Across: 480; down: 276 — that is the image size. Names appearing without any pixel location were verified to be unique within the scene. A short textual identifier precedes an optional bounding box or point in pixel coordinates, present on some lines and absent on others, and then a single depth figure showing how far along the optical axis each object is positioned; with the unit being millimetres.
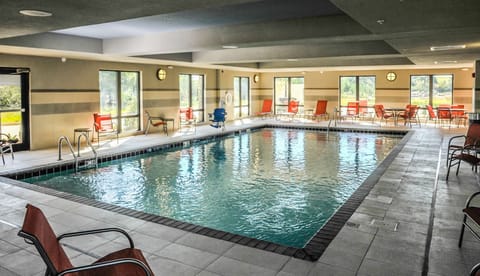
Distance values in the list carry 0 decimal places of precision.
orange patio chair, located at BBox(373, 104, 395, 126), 13641
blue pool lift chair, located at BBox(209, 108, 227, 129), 12281
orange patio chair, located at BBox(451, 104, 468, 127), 13066
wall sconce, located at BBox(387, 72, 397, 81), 15414
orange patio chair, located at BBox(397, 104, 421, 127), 13242
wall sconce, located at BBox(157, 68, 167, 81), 12016
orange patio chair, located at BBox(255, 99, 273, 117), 16403
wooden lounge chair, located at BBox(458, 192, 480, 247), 2972
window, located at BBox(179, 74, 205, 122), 13422
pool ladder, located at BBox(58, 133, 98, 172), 7277
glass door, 8164
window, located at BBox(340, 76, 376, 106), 15977
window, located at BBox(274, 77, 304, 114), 17500
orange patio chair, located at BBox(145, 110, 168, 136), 11311
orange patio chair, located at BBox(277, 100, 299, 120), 16047
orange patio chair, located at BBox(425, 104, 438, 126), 13154
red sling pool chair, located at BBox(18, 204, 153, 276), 1932
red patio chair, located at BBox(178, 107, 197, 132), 12812
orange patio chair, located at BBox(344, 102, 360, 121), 15074
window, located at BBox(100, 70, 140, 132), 10609
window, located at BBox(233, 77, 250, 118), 16562
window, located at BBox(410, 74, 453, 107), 14688
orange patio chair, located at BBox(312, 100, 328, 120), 15461
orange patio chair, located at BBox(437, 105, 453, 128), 12789
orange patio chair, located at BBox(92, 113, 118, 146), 9547
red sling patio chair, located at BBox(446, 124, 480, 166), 6191
